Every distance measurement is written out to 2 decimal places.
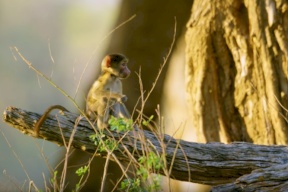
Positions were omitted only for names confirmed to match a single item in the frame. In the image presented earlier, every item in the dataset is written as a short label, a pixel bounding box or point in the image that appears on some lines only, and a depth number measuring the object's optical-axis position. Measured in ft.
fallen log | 39.14
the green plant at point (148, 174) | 32.63
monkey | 43.52
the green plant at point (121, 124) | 34.99
